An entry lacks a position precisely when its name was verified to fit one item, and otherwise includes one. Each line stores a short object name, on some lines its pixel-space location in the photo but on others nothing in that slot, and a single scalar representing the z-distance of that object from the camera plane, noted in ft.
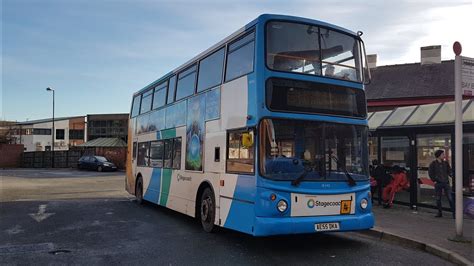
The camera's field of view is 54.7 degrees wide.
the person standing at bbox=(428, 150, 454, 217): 36.29
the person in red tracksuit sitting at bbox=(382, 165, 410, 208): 41.70
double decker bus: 24.67
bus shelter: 37.01
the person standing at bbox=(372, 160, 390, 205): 43.57
